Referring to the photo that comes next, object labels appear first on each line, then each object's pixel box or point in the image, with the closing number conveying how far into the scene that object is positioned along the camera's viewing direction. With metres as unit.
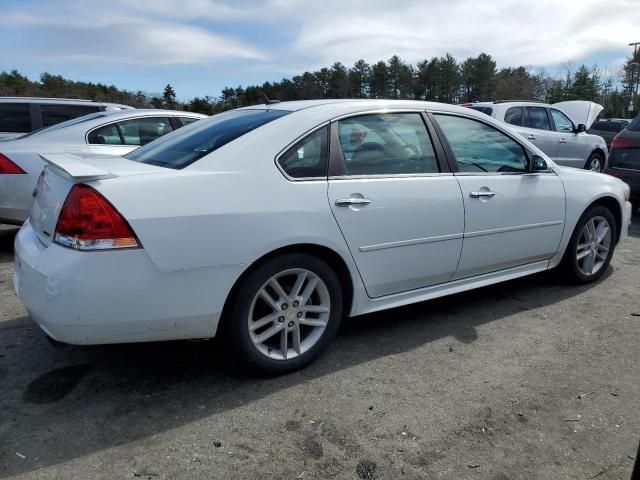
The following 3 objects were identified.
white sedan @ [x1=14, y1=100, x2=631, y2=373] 2.38
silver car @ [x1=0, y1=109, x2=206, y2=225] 5.20
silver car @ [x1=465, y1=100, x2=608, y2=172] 9.52
